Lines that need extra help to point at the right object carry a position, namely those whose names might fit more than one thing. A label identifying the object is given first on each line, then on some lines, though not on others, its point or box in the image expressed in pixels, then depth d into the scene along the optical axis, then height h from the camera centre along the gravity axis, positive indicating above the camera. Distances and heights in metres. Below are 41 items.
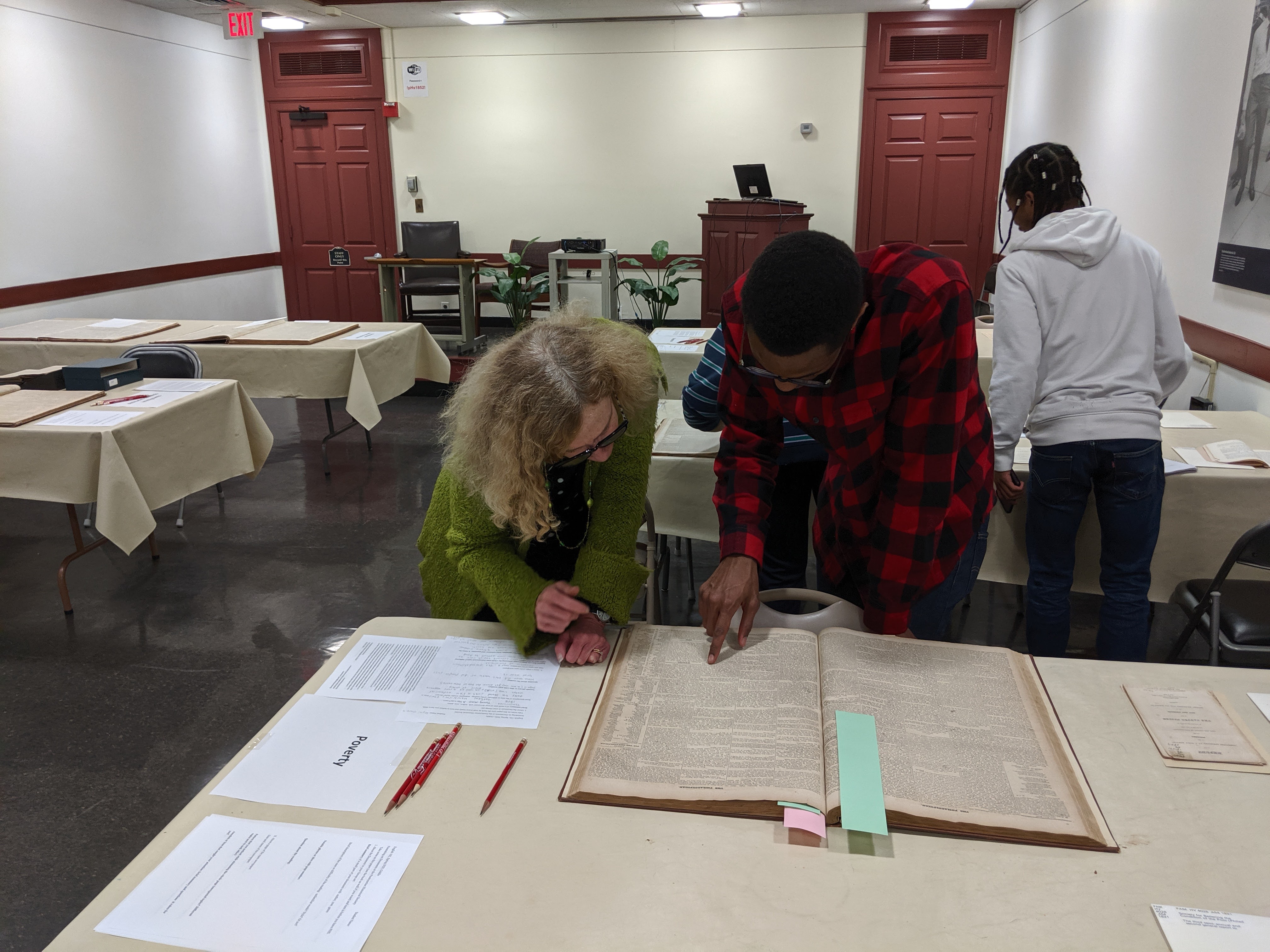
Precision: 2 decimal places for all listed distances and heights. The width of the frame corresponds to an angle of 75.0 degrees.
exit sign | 6.30 +1.63
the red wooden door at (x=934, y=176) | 7.29 +0.54
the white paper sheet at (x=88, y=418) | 2.78 -0.58
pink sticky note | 0.89 -0.61
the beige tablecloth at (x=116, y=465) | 2.71 -0.73
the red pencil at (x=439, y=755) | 0.99 -0.62
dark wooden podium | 6.29 +0.05
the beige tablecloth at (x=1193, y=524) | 2.14 -0.74
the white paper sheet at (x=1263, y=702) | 1.10 -0.60
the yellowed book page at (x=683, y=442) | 2.38 -0.58
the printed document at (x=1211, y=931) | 0.75 -0.62
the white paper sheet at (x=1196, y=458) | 2.21 -0.59
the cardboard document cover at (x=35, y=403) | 2.80 -0.56
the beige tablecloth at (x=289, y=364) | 4.11 -0.59
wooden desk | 6.81 -0.41
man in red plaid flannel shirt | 1.08 -0.27
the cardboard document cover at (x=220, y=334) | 4.18 -0.47
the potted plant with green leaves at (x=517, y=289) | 6.85 -0.40
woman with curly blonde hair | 1.23 -0.37
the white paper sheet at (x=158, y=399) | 3.04 -0.57
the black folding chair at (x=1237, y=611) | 1.81 -0.84
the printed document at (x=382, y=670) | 1.18 -0.61
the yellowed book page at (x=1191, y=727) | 1.01 -0.60
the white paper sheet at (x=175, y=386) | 3.25 -0.56
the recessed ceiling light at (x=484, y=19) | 7.23 +1.89
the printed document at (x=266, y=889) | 0.79 -0.63
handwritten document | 1.12 -0.62
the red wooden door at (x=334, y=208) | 8.06 +0.32
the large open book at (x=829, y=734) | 0.92 -0.60
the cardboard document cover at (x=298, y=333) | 4.21 -0.47
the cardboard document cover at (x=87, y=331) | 4.33 -0.47
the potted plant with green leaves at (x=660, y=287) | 7.03 -0.40
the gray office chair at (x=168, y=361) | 3.73 -0.52
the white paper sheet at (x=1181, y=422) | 2.63 -0.57
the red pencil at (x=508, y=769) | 0.95 -0.62
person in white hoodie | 1.89 -0.31
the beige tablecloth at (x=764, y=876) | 0.78 -0.62
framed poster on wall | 2.92 +0.19
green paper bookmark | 0.89 -0.60
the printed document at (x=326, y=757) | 0.97 -0.62
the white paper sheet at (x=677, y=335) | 3.87 -0.44
